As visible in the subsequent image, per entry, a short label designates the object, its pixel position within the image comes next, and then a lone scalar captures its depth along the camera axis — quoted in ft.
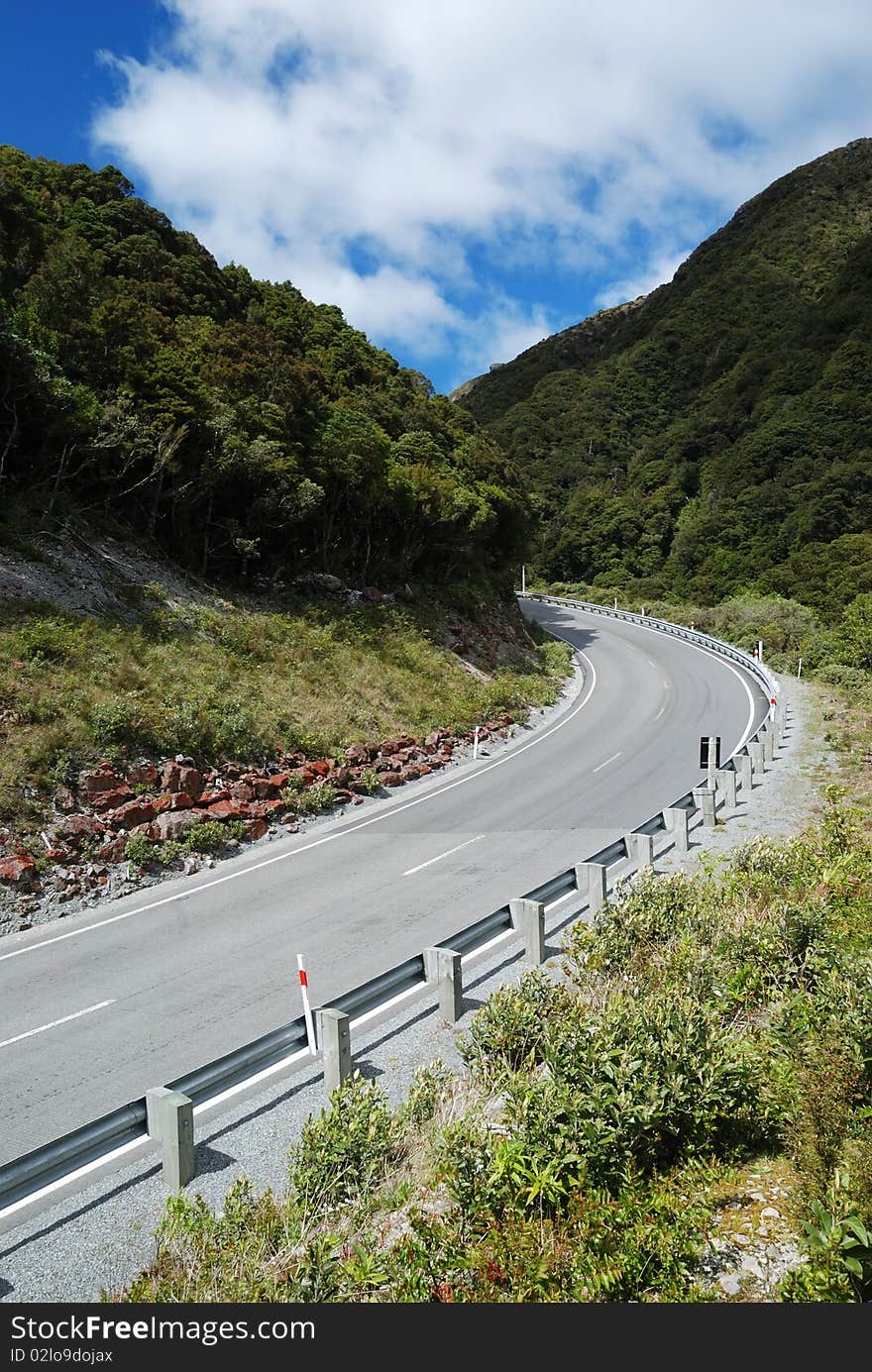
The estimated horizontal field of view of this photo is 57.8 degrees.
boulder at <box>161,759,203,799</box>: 54.85
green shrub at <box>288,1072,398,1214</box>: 17.25
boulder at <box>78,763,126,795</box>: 51.16
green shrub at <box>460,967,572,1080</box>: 22.57
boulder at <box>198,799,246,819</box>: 54.49
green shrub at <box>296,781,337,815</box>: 61.36
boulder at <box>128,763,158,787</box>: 53.72
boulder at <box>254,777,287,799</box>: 59.31
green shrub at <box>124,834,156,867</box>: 48.47
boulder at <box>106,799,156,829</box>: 50.47
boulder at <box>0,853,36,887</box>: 43.75
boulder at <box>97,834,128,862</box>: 48.03
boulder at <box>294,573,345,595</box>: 98.37
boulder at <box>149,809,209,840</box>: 51.29
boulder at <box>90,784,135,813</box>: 50.88
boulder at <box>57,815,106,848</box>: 48.03
